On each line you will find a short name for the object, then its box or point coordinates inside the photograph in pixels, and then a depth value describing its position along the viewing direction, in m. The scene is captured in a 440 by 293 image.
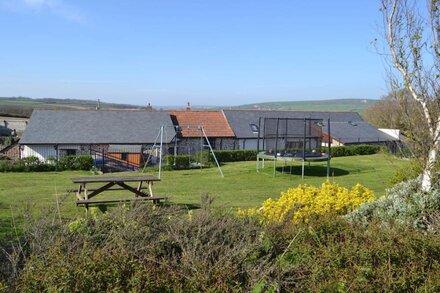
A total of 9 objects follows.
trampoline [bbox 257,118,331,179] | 20.90
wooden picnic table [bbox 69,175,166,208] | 10.73
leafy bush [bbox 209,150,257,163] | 33.04
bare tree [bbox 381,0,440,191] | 6.94
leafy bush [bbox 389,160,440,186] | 11.47
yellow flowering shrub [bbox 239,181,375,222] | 7.99
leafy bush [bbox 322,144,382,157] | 36.41
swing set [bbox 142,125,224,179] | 27.64
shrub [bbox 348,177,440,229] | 6.48
